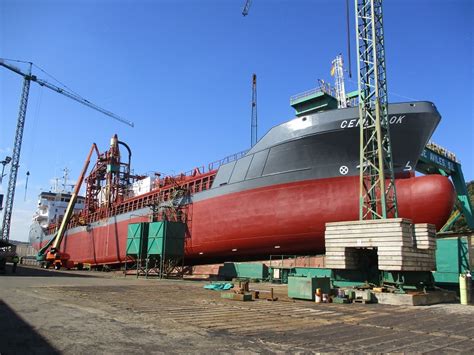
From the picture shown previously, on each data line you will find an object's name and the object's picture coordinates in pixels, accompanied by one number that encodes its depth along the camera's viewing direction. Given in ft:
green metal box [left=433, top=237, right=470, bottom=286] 51.34
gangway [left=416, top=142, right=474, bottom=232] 108.54
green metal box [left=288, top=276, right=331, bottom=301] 38.11
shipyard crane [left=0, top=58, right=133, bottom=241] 236.63
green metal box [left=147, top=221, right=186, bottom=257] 78.38
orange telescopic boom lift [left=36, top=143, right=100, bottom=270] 123.34
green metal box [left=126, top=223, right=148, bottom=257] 83.25
